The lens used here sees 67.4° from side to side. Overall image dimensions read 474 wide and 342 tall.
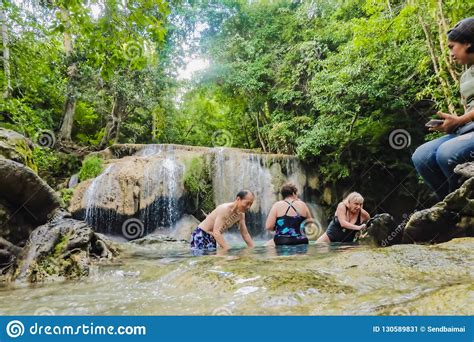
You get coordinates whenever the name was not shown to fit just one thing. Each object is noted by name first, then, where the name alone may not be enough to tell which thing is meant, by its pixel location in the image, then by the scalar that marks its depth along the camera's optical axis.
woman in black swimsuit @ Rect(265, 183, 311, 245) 6.21
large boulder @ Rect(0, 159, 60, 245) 4.66
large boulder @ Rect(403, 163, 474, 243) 3.34
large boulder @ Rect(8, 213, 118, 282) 4.18
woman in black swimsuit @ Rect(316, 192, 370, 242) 6.27
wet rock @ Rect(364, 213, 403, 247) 4.74
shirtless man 6.06
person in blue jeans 3.08
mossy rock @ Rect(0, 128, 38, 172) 5.25
